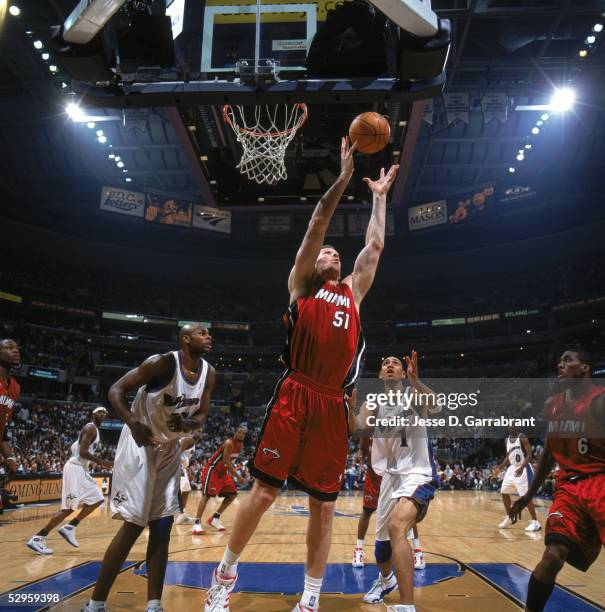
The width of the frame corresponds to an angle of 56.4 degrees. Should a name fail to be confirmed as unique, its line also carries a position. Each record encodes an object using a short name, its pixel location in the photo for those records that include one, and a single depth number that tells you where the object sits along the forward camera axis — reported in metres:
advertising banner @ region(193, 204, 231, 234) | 27.38
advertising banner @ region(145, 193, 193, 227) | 26.91
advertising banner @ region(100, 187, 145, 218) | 26.78
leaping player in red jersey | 3.43
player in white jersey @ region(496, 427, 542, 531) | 10.96
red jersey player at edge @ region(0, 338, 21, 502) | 5.90
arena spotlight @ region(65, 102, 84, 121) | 19.53
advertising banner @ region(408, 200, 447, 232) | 27.39
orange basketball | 4.53
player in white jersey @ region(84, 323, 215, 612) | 3.81
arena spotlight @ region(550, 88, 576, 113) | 19.28
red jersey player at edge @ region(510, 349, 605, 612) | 3.44
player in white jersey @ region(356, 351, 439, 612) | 4.32
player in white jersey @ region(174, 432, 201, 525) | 11.09
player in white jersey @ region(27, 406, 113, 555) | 7.94
